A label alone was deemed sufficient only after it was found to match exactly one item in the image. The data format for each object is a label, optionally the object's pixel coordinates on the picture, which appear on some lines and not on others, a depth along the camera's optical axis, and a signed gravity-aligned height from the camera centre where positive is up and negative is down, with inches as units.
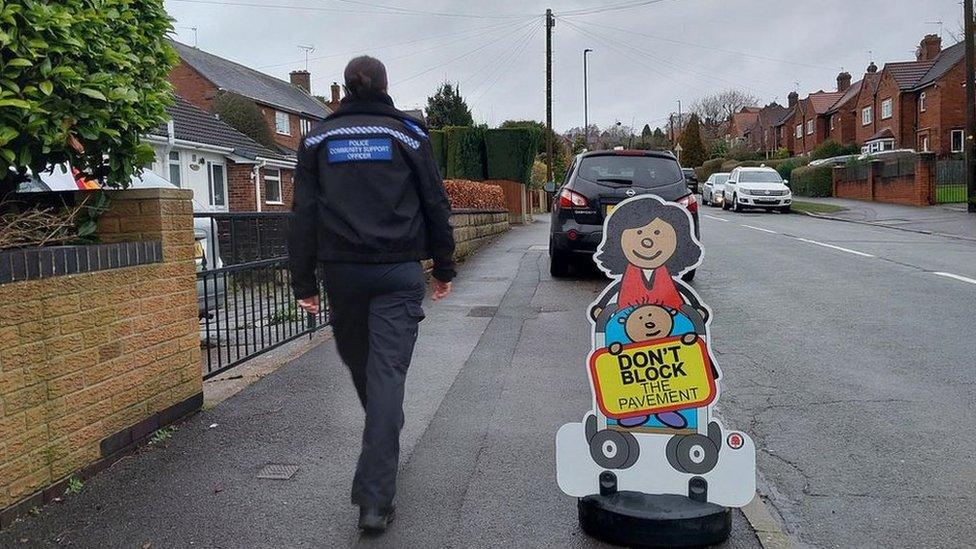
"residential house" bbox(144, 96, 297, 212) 940.6 +67.6
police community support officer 139.9 -3.3
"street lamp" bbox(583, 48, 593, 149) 2795.8 +325.7
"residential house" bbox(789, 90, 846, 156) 2763.3 +262.0
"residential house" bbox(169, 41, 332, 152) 1448.1 +237.9
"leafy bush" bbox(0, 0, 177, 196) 138.5 +25.2
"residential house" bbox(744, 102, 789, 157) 3501.5 +302.9
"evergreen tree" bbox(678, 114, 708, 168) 3100.4 +198.9
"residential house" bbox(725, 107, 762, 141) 4087.1 +376.7
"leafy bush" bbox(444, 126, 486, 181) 1104.8 +76.5
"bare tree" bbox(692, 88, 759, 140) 4175.7 +452.7
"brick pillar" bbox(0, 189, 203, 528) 141.6 -24.7
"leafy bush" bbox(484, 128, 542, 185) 1120.2 +75.0
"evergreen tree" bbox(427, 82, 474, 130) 2044.8 +249.0
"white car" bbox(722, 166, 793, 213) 1232.2 +12.5
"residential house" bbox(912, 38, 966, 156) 1831.7 +196.4
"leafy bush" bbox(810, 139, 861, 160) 2142.0 +117.4
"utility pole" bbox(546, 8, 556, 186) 1495.8 +247.5
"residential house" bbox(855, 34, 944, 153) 2030.0 +234.4
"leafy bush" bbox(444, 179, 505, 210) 657.6 +11.9
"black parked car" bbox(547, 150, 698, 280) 407.2 +8.7
